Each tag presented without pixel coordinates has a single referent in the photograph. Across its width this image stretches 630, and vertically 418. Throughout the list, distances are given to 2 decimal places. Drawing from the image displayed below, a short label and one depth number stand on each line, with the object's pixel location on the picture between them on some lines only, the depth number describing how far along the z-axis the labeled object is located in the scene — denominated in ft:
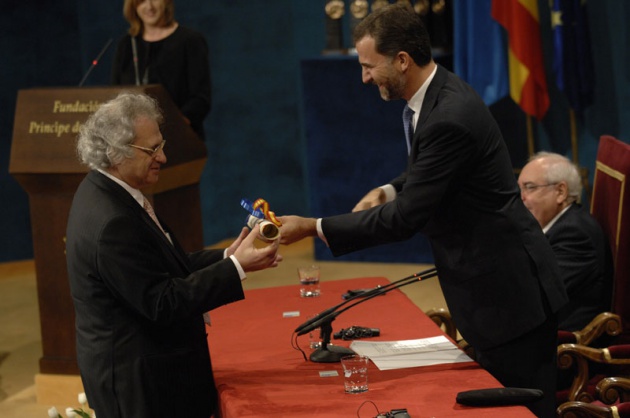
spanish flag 45.09
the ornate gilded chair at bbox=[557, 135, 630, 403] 24.82
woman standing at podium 36.76
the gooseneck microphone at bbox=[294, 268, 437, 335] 21.06
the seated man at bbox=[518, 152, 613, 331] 26.91
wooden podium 32.53
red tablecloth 18.21
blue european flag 44.37
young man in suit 20.03
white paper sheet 20.44
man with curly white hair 18.79
